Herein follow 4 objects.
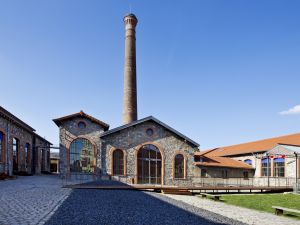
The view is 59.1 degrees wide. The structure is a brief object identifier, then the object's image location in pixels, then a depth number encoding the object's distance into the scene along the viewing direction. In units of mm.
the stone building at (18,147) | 20203
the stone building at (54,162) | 48812
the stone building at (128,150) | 23000
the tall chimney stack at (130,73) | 31305
